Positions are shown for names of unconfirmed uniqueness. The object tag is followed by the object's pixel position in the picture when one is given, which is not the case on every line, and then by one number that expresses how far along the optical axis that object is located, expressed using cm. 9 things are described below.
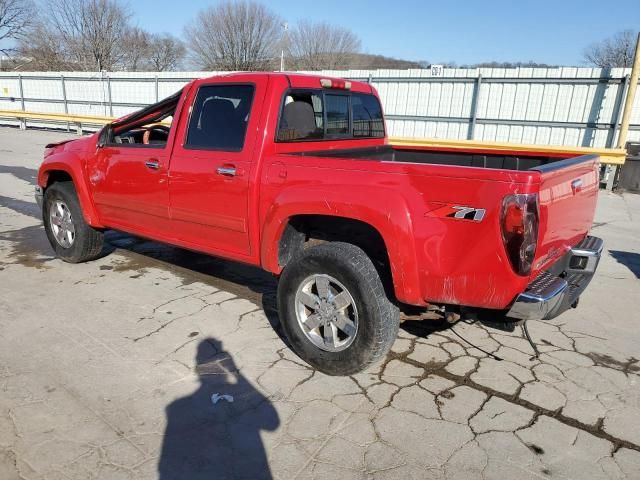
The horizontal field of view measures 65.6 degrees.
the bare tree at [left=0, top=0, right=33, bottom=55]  4232
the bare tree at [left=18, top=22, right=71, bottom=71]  4269
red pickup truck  261
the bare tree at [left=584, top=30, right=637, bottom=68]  4234
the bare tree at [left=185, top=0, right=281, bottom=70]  4544
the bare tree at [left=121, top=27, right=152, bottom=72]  4669
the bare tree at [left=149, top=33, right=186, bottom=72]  5356
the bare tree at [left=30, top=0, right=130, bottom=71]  4159
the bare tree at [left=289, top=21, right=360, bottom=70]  5116
